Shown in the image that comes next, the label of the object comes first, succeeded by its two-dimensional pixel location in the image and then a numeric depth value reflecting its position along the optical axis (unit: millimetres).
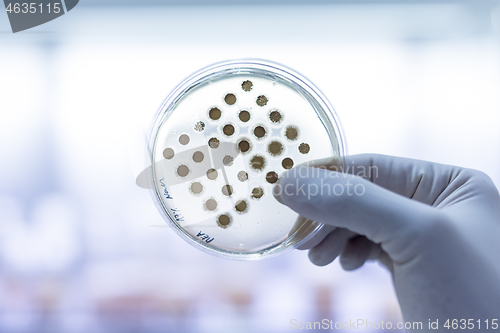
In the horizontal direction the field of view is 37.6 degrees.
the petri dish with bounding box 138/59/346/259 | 311
